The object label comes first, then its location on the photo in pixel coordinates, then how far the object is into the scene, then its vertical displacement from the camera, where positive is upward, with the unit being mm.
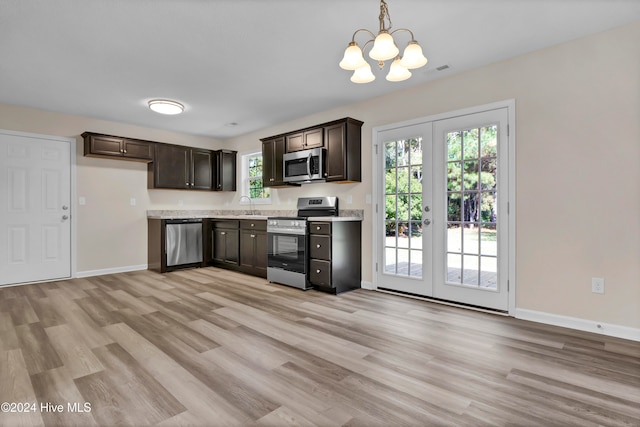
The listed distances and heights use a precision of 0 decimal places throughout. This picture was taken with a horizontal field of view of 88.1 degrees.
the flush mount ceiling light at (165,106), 4145 +1359
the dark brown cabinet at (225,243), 5227 -510
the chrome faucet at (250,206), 6020 +116
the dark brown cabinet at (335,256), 3895 -529
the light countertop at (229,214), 4114 -30
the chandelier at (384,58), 1910 +954
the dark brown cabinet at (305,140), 4379 +999
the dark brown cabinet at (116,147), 4738 +984
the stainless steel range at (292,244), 4138 -411
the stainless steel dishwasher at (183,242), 5180 -475
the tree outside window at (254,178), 5914 +627
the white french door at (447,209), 3135 +32
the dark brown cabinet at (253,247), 4770 -521
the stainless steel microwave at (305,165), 4297 +638
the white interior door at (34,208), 4305 +69
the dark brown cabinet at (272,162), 4969 +773
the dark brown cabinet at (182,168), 5434 +768
